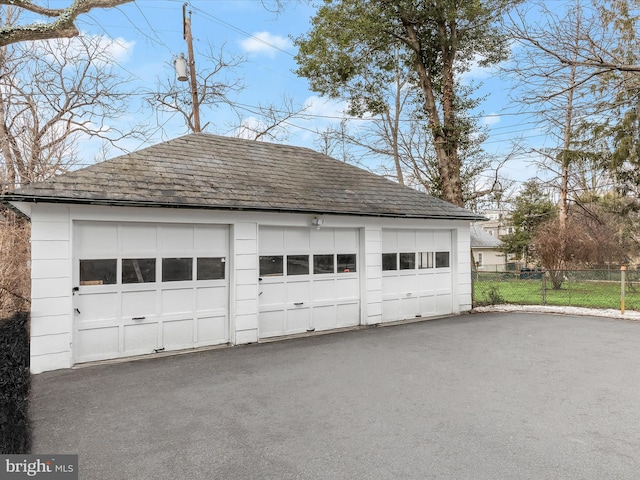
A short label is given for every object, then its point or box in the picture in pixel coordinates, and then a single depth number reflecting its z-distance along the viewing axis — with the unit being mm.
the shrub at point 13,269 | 8578
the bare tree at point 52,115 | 13586
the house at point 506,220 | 28320
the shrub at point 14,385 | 3723
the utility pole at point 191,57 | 13883
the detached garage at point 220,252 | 6129
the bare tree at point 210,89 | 17078
